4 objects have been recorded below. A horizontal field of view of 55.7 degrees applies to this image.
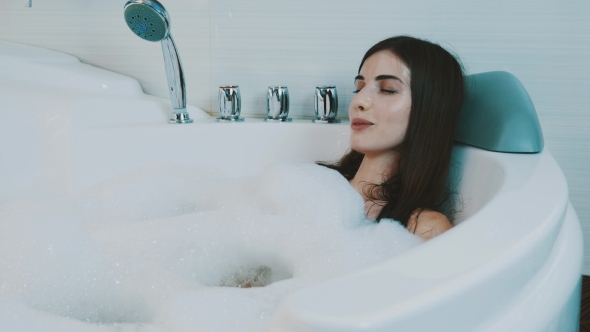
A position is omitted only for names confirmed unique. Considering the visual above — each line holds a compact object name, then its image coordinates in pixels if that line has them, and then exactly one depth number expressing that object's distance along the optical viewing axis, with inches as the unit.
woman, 45.4
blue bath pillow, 41.2
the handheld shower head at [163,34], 51.9
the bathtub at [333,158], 16.2
